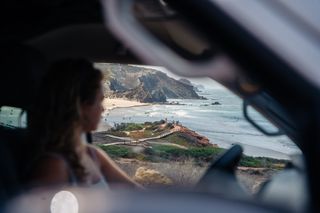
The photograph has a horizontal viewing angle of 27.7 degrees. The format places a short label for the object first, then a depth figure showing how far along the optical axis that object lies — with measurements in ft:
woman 6.11
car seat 6.28
